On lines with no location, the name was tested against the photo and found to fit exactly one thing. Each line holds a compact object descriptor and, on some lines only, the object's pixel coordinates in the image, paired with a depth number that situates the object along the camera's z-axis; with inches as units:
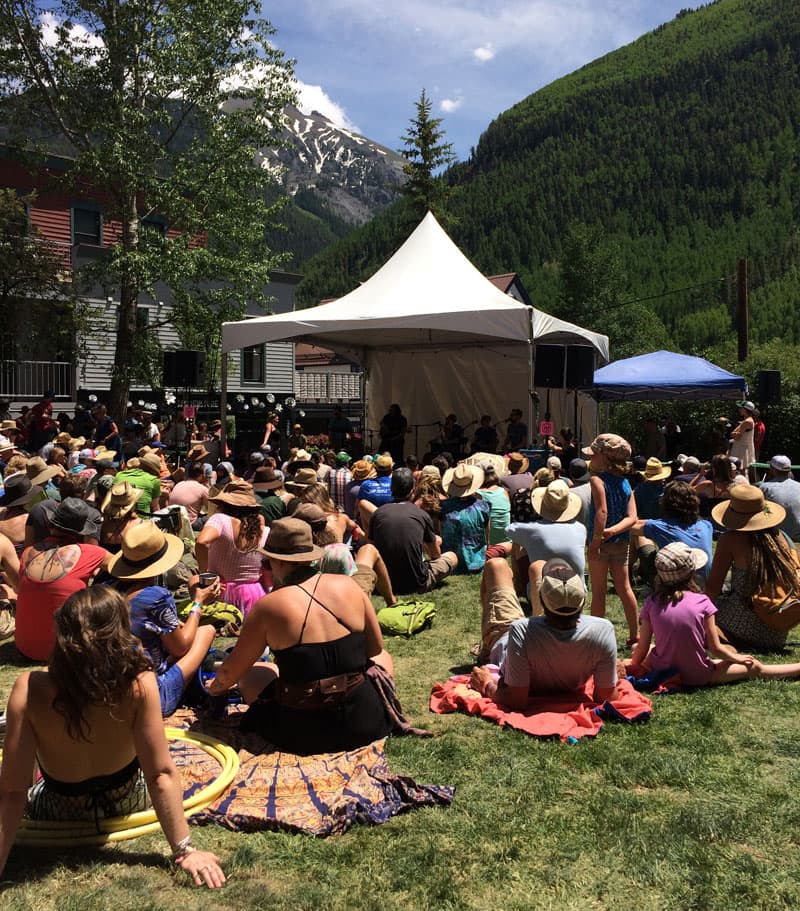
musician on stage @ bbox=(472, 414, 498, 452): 615.5
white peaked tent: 489.4
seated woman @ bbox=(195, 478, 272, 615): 223.6
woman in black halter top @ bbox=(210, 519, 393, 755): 130.1
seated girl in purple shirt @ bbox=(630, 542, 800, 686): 171.2
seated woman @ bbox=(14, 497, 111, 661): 189.0
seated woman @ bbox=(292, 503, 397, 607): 180.5
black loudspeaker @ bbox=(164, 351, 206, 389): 607.2
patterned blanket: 118.2
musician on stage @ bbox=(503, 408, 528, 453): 601.9
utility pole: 966.4
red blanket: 152.7
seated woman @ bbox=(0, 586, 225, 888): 95.7
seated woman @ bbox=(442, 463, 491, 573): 301.6
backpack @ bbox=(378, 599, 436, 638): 228.8
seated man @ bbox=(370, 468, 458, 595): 269.6
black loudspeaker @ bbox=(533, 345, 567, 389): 505.0
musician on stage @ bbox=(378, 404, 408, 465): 669.9
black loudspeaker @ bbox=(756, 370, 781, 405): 619.2
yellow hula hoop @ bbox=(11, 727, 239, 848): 107.0
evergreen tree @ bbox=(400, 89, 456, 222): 1696.6
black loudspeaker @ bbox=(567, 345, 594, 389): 507.5
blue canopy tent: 567.8
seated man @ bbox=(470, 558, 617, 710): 149.9
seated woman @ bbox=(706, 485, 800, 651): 201.8
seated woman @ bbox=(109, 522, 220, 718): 141.9
